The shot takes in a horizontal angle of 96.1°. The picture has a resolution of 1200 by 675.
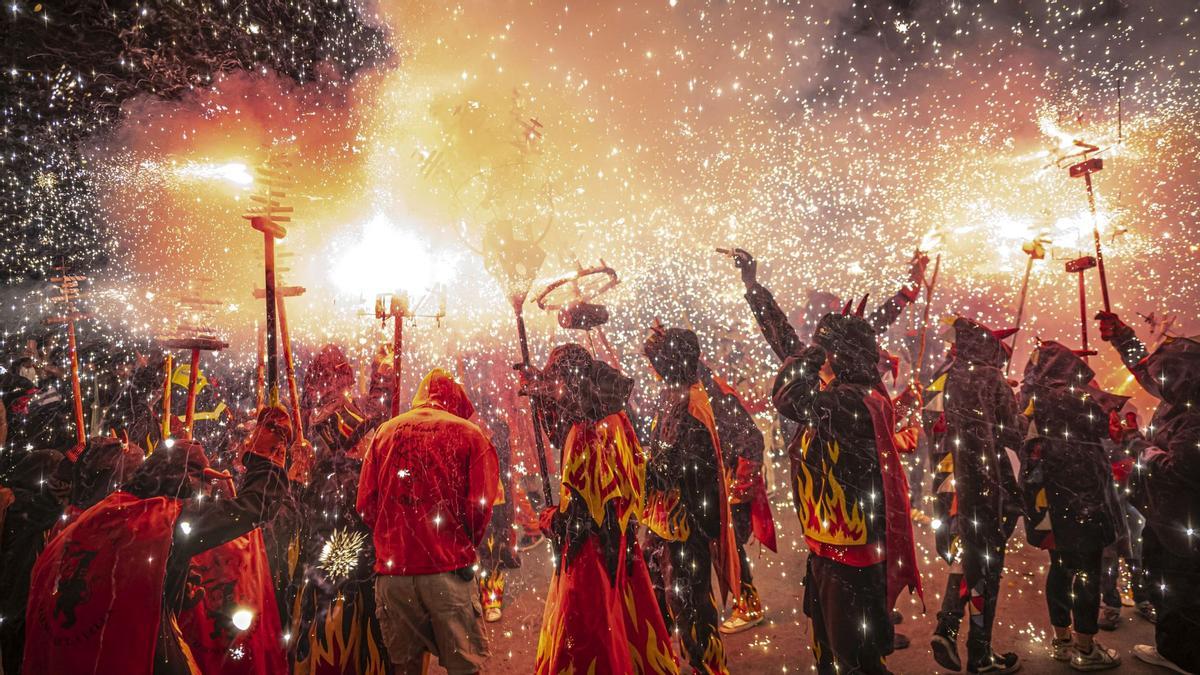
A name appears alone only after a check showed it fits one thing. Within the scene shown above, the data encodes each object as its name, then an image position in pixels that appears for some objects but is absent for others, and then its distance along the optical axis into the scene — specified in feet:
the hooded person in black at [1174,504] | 12.43
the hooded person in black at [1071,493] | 13.26
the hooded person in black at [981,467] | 12.92
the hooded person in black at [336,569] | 10.48
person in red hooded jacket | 9.78
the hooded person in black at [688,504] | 12.45
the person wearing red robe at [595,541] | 9.87
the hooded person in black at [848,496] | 9.92
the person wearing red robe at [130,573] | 7.30
